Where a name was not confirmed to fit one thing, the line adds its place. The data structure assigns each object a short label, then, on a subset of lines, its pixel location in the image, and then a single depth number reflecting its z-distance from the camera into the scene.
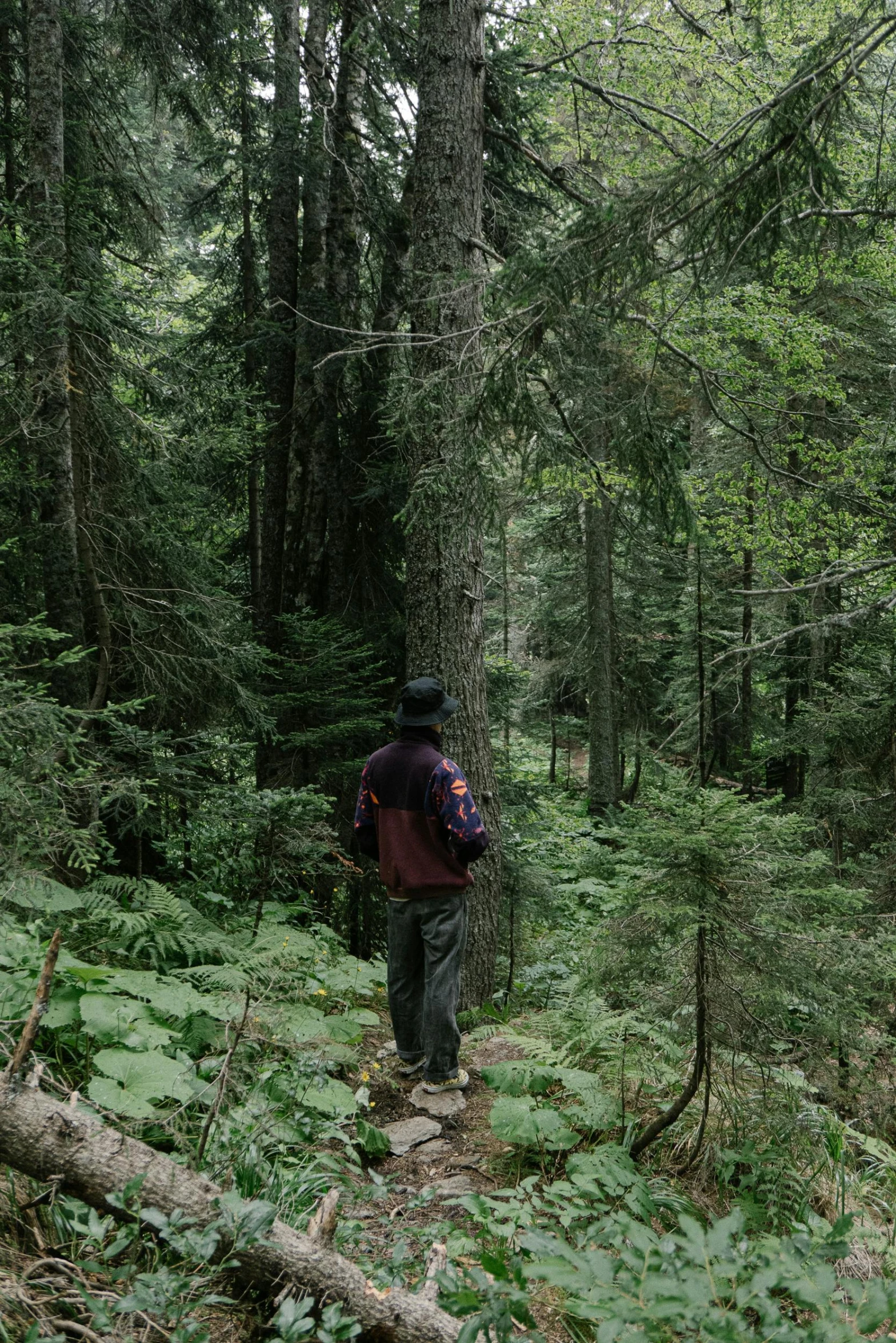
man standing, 4.70
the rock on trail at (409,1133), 4.32
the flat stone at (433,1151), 4.25
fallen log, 2.34
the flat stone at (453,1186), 3.80
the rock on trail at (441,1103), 4.68
